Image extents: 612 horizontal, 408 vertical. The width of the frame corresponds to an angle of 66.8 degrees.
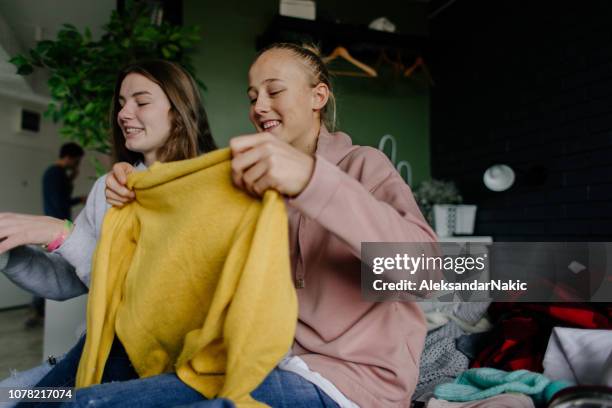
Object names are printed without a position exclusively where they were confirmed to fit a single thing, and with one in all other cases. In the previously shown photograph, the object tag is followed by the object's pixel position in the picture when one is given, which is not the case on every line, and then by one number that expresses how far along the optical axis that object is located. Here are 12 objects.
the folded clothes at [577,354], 1.26
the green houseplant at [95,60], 2.56
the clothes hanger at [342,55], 3.14
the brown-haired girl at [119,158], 1.00
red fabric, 1.56
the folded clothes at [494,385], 1.18
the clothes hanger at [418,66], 3.45
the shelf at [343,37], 3.05
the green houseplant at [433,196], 3.14
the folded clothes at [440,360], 1.62
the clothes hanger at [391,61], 3.40
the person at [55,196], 4.21
